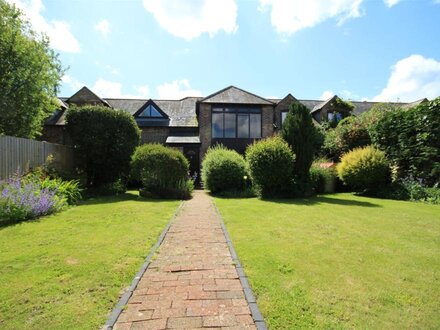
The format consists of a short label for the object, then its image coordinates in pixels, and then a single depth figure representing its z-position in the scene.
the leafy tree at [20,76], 15.52
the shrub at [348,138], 17.98
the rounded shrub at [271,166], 12.72
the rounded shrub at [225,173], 14.78
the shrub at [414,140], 12.76
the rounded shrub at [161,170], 12.96
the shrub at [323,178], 15.17
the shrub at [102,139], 14.05
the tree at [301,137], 13.55
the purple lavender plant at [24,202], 7.20
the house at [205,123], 22.00
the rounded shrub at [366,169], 13.86
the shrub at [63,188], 9.74
